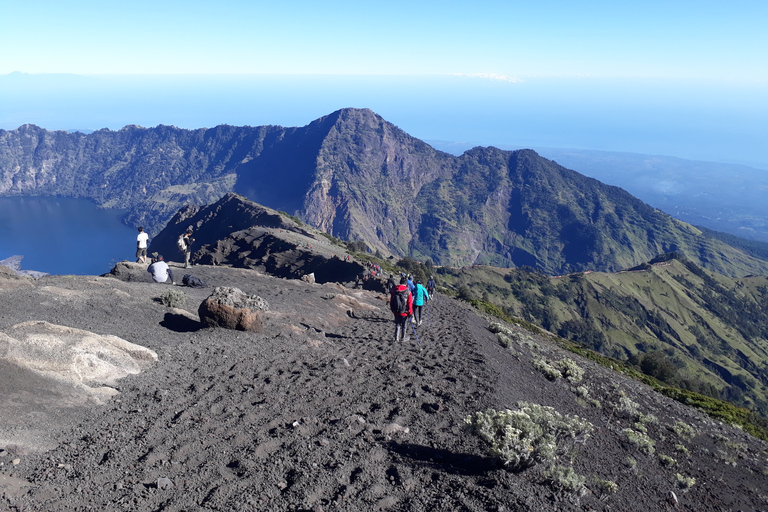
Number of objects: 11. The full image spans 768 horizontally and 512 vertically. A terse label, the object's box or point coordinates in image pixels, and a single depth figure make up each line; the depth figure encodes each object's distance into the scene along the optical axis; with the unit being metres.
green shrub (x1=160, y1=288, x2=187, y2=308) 16.06
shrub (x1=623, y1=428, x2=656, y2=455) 10.93
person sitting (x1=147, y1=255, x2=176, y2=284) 18.86
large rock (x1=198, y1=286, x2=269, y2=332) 14.58
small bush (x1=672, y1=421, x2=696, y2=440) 13.26
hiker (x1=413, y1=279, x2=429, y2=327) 17.05
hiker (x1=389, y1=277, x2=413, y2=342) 15.69
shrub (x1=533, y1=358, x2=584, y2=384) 15.51
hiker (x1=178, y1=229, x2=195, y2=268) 22.84
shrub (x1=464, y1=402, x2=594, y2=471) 7.71
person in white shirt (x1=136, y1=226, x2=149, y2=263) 21.68
